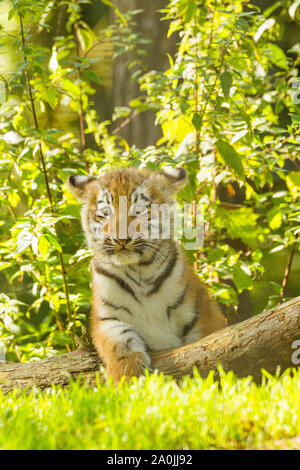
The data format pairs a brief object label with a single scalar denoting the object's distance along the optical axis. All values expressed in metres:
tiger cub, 6.04
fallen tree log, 5.22
